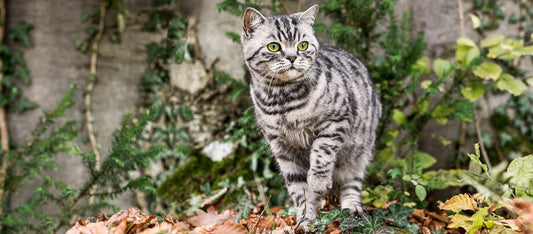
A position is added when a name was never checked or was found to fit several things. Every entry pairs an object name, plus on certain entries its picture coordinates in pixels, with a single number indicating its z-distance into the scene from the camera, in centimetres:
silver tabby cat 253
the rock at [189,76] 463
